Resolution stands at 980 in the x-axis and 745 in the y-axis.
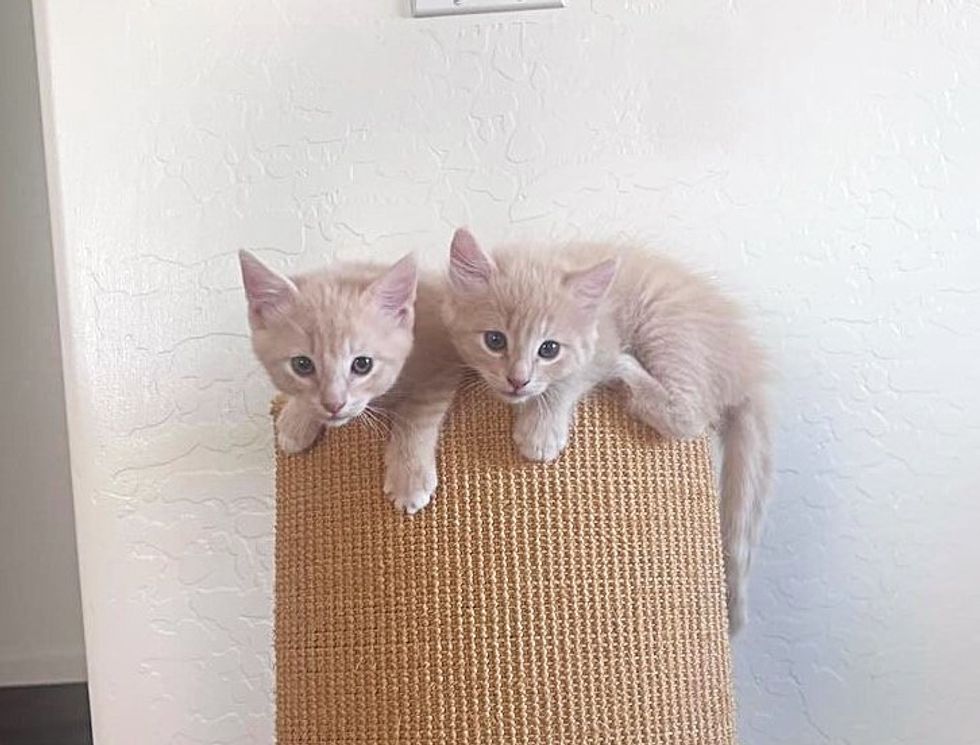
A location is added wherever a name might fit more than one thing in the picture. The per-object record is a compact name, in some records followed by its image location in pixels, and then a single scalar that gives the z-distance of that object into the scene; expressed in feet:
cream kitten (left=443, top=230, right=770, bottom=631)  3.57
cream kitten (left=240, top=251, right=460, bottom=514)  3.51
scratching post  3.47
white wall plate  4.62
